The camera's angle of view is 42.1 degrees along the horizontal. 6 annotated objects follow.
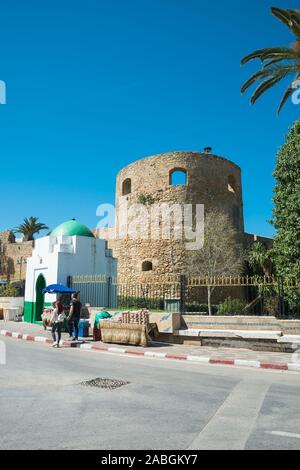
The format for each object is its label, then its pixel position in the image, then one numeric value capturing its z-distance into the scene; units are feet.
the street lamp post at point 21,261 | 132.16
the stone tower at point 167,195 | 91.30
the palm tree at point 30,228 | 145.48
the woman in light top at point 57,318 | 40.22
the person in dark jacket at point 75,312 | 44.19
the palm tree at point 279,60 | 42.48
